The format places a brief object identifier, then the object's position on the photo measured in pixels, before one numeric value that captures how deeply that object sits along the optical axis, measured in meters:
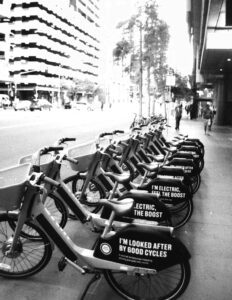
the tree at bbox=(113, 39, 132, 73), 17.31
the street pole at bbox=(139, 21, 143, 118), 16.39
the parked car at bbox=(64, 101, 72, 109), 54.66
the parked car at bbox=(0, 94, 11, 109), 41.27
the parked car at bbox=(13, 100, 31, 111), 38.29
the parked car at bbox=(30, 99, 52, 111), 40.65
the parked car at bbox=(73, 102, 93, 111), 53.27
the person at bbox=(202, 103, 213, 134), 15.23
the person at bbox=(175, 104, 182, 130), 17.03
